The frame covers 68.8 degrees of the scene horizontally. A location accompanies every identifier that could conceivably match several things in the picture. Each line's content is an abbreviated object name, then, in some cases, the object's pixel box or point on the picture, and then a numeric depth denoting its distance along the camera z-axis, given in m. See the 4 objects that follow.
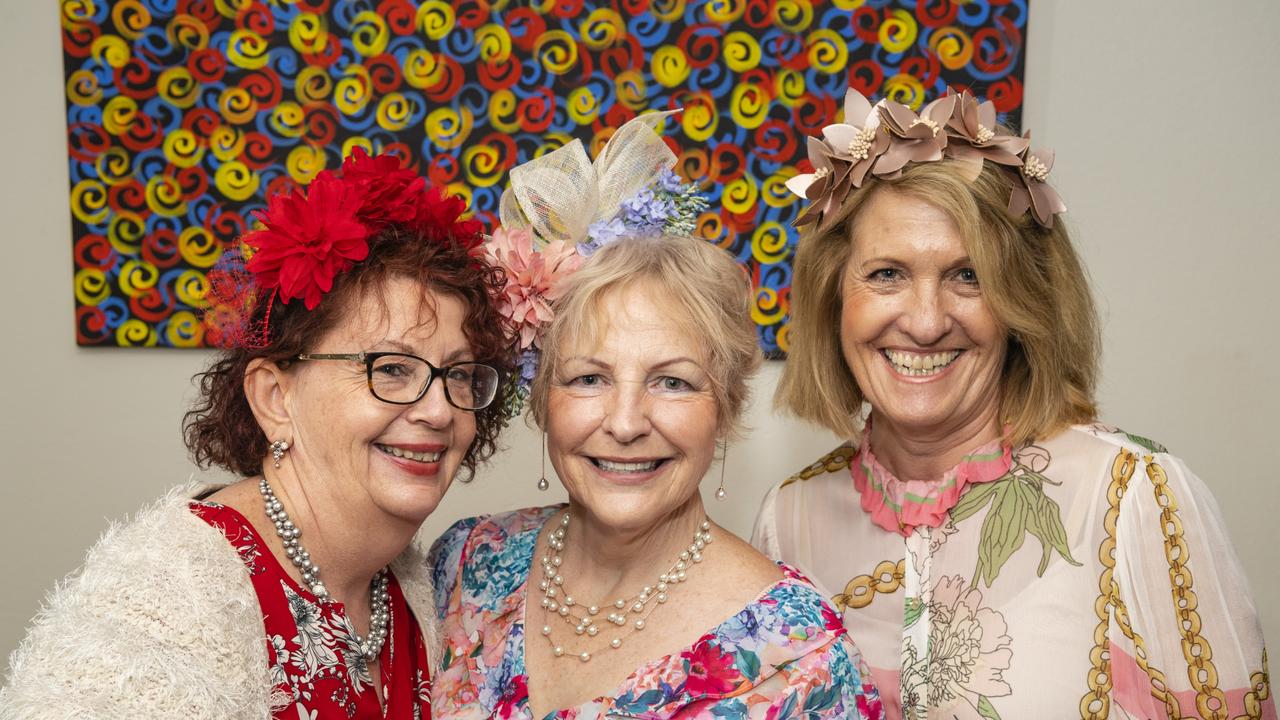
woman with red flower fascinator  1.37
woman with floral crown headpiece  1.61
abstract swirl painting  2.90
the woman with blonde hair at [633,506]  1.52
